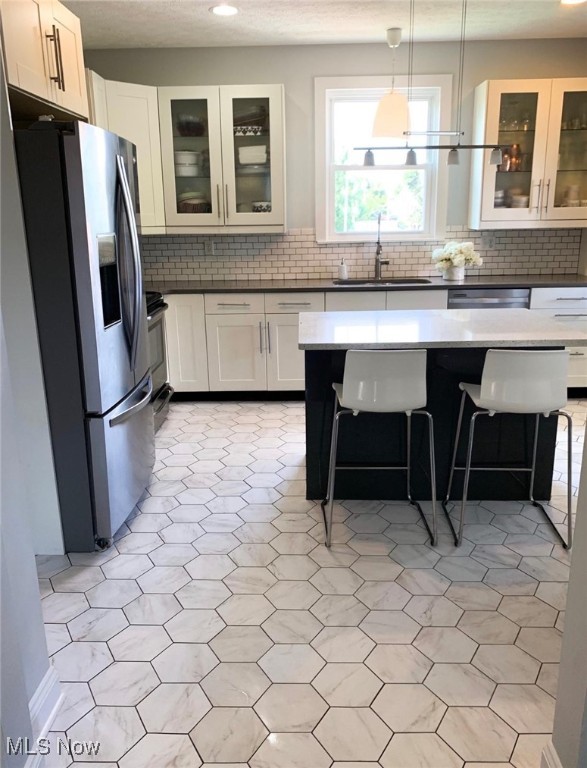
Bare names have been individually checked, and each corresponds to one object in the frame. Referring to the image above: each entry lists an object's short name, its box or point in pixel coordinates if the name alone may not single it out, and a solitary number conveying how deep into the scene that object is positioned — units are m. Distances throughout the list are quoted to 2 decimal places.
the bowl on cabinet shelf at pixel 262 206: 4.48
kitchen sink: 4.64
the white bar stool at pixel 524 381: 2.41
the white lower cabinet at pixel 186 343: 4.41
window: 4.54
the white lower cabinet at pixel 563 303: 4.29
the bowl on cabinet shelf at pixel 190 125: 4.34
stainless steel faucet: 4.70
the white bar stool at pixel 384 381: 2.46
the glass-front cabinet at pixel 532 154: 4.23
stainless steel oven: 3.89
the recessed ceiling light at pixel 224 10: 3.50
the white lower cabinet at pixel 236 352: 4.45
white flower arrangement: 4.38
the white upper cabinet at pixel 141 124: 4.04
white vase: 4.51
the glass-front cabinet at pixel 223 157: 4.29
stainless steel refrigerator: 2.23
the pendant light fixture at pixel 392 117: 3.17
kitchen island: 2.83
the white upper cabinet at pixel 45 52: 2.20
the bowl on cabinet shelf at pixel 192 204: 4.46
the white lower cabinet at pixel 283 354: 4.43
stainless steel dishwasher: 4.31
